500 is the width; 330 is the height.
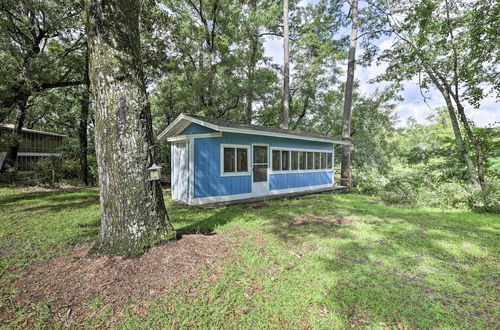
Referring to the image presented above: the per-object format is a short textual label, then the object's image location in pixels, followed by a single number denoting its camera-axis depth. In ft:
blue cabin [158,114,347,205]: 23.89
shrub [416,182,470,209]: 23.55
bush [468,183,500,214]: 21.33
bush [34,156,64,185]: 36.84
